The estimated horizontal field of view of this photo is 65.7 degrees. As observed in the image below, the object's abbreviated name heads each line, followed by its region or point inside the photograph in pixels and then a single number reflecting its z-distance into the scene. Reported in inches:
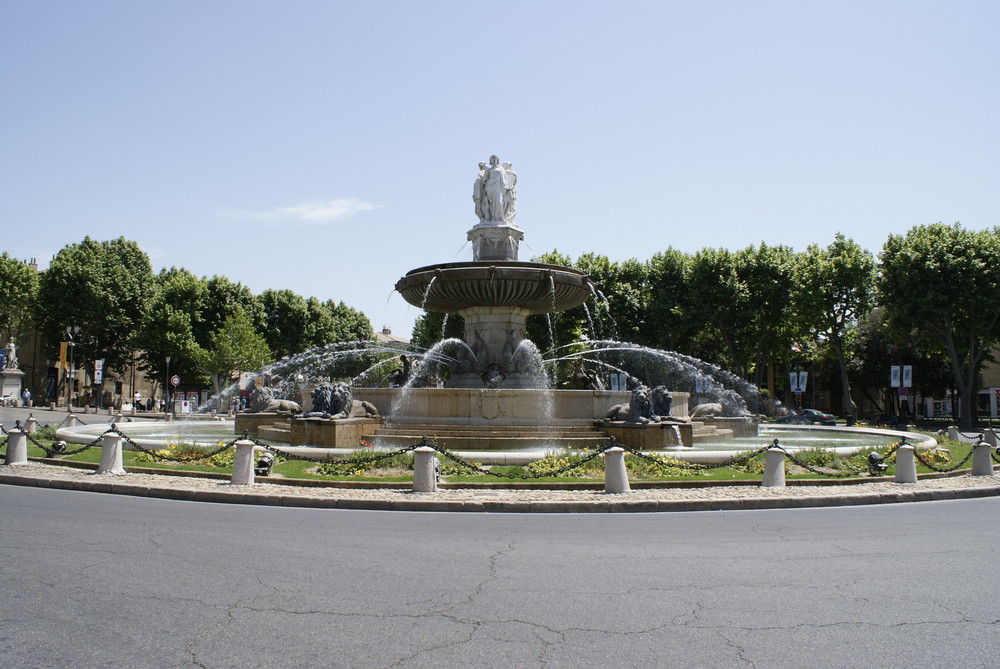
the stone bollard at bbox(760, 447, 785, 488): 525.3
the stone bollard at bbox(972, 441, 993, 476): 619.2
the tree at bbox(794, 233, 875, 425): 1761.8
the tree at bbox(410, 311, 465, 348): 2010.3
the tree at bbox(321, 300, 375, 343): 2711.9
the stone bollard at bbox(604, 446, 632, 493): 497.0
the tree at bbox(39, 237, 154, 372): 2266.2
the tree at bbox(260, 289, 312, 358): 2425.0
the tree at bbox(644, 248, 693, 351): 1863.9
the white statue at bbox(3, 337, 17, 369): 2134.6
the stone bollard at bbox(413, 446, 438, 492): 497.7
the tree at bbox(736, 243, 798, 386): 1802.4
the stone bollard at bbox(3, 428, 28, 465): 639.1
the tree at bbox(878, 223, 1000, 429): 1577.3
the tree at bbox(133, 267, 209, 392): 2121.1
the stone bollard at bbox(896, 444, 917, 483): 560.1
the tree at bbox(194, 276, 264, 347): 2253.9
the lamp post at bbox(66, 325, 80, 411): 2043.1
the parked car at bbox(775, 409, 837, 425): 1624.6
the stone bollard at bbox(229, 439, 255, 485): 521.7
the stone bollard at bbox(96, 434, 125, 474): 576.1
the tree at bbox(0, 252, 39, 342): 2347.4
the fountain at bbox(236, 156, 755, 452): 693.9
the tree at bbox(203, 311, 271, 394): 2046.0
